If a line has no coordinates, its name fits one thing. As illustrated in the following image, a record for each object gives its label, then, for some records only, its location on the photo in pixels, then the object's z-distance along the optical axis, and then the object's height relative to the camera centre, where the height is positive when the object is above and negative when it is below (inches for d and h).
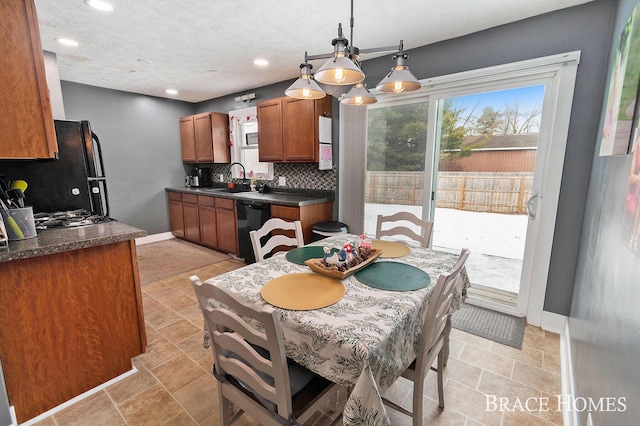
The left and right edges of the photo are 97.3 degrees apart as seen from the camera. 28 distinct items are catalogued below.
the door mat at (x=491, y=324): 87.7 -51.6
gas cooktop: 77.4 -15.6
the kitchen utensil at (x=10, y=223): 59.3 -12.0
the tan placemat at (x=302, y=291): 46.6 -22.0
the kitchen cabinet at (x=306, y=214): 129.8 -21.2
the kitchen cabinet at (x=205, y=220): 160.7 -32.3
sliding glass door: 87.7 +1.9
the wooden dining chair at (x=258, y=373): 36.0 -30.8
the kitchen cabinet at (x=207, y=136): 180.7 +20.9
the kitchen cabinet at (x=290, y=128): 132.3 +20.0
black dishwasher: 141.3 -26.2
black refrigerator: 93.0 -2.4
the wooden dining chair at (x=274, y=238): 74.1 -19.3
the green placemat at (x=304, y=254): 67.8 -21.4
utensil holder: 60.0 -12.1
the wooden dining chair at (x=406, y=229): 85.2 -18.6
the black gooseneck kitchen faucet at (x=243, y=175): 184.6 -4.3
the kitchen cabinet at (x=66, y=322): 57.1 -34.7
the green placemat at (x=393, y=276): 53.6 -21.7
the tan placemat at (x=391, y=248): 71.6 -21.0
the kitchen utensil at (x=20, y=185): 73.6 -4.7
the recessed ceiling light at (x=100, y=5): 76.5 +44.8
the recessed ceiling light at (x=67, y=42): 100.0 +45.0
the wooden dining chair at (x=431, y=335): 44.4 -29.6
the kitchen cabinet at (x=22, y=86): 54.0 +15.9
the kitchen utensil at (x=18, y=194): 65.9 -6.5
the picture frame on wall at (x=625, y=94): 45.8 +13.7
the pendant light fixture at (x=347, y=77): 52.9 +19.1
